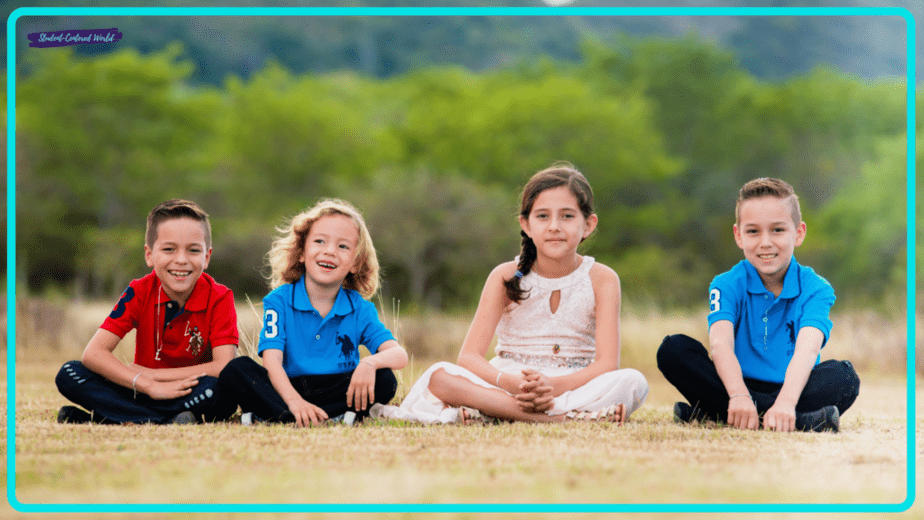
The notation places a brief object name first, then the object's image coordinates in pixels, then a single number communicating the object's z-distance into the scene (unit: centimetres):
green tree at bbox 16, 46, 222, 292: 3594
